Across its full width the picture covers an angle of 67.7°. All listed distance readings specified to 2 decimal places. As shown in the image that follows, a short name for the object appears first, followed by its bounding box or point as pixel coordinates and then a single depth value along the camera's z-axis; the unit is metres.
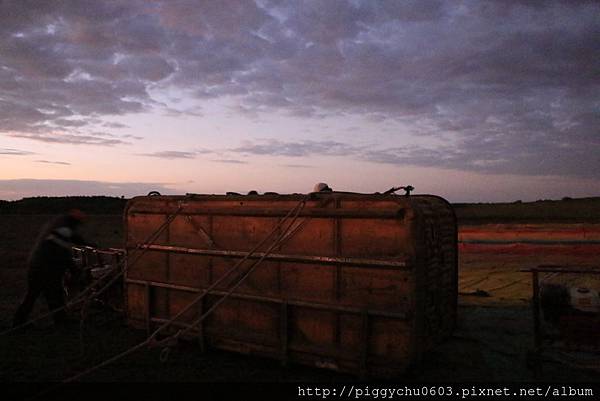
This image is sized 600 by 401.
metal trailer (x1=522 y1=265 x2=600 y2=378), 5.52
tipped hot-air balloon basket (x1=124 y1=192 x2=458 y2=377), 5.53
